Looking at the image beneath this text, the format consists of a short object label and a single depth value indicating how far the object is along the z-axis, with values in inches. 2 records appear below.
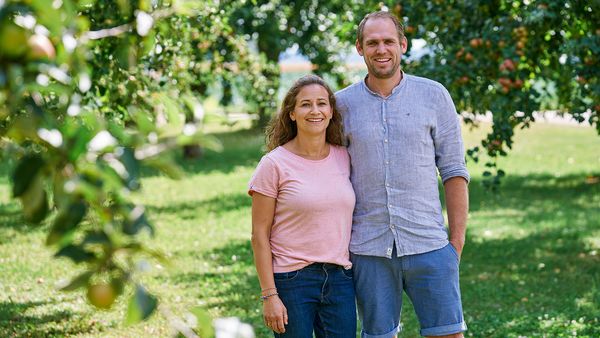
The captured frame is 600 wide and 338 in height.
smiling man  207.0
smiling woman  204.4
